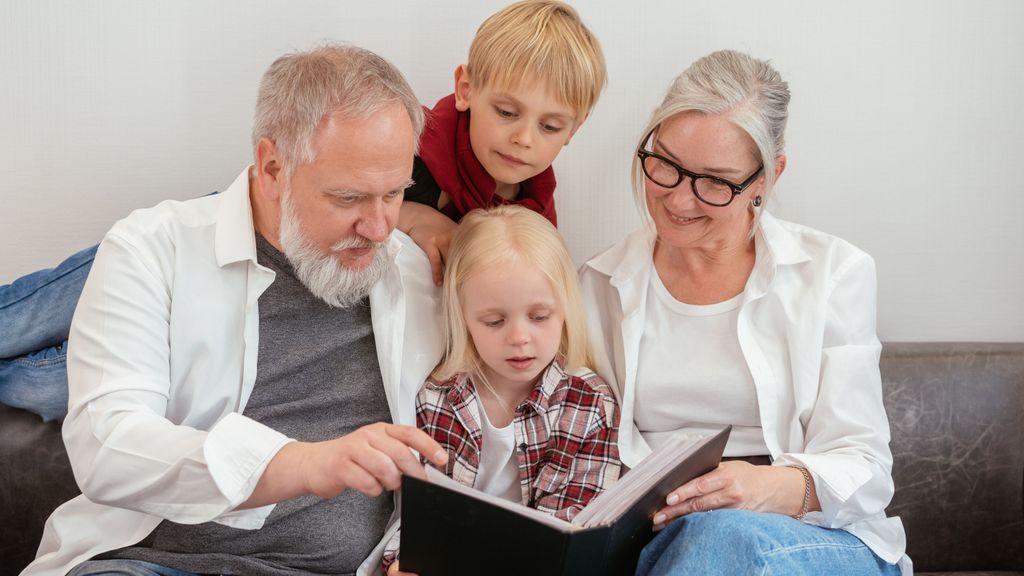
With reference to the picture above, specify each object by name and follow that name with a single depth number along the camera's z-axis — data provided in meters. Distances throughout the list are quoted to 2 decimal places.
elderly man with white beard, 1.76
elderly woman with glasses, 1.99
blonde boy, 2.18
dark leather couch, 2.49
